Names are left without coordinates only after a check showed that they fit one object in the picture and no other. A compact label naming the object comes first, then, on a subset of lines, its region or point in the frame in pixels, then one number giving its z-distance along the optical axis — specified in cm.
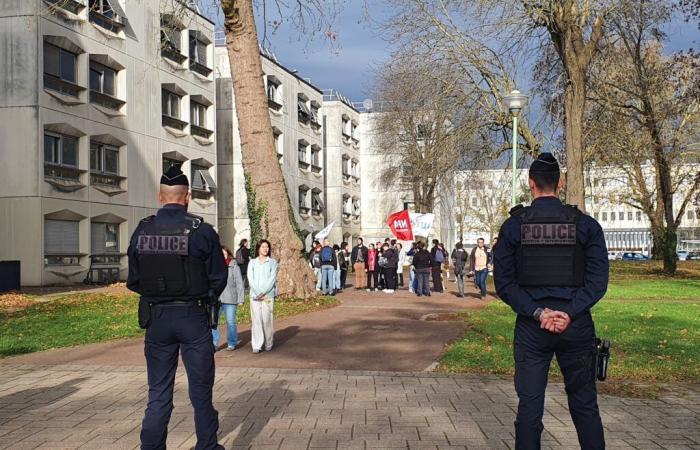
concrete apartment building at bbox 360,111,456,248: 6425
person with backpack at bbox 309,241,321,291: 2347
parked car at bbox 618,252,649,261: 8361
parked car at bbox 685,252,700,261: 8094
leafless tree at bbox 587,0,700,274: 2388
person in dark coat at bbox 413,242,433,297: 2161
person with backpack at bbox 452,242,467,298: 2175
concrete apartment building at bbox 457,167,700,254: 2881
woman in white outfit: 1011
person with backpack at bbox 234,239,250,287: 2269
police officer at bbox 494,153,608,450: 400
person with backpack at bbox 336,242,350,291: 2362
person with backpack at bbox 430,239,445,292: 2373
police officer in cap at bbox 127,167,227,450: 432
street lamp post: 1909
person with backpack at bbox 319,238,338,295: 2189
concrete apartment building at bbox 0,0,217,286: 2456
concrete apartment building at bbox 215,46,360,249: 4353
